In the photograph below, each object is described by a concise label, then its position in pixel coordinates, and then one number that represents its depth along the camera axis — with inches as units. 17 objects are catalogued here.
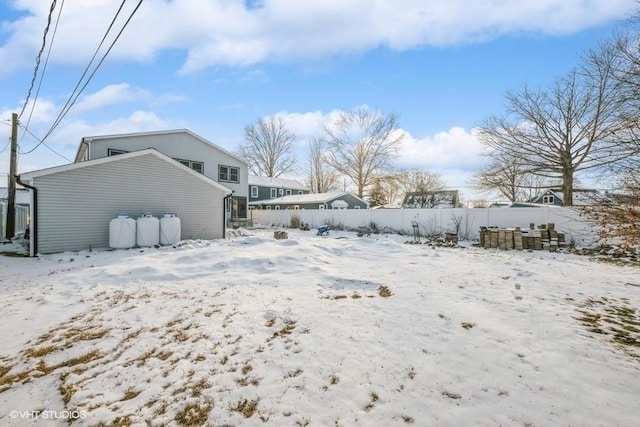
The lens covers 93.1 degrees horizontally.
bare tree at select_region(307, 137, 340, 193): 1665.8
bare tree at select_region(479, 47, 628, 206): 636.7
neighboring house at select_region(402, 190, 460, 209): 1023.7
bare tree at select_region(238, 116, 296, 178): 1632.6
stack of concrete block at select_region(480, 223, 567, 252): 460.1
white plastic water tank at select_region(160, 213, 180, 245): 450.3
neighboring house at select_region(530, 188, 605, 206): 1149.1
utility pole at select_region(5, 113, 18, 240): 520.7
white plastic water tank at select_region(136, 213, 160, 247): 429.1
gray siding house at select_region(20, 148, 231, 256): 378.0
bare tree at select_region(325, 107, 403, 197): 1390.3
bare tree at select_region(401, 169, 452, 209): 1035.6
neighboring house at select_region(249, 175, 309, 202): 1249.4
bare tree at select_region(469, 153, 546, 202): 771.3
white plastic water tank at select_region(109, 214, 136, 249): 410.9
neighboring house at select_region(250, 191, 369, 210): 1111.0
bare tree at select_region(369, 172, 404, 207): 1417.3
